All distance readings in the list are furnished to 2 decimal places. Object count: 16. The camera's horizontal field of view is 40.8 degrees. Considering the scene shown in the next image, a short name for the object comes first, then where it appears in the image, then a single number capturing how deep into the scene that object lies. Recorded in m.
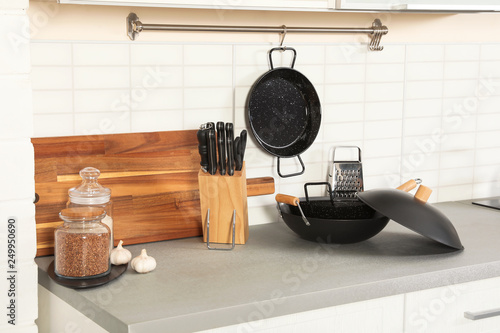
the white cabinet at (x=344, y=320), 1.55
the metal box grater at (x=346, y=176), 2.23
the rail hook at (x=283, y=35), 2.07
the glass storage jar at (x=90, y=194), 1.74
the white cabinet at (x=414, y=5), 1.91
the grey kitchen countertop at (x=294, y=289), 1.50
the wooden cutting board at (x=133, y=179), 1.82
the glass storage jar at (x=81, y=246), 1.62
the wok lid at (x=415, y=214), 1.81
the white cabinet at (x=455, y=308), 1.73
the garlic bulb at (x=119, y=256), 1.72
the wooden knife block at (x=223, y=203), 1.89
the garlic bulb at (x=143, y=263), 1.69
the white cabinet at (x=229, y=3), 1.69
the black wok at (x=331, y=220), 1.86
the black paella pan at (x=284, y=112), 2.10
